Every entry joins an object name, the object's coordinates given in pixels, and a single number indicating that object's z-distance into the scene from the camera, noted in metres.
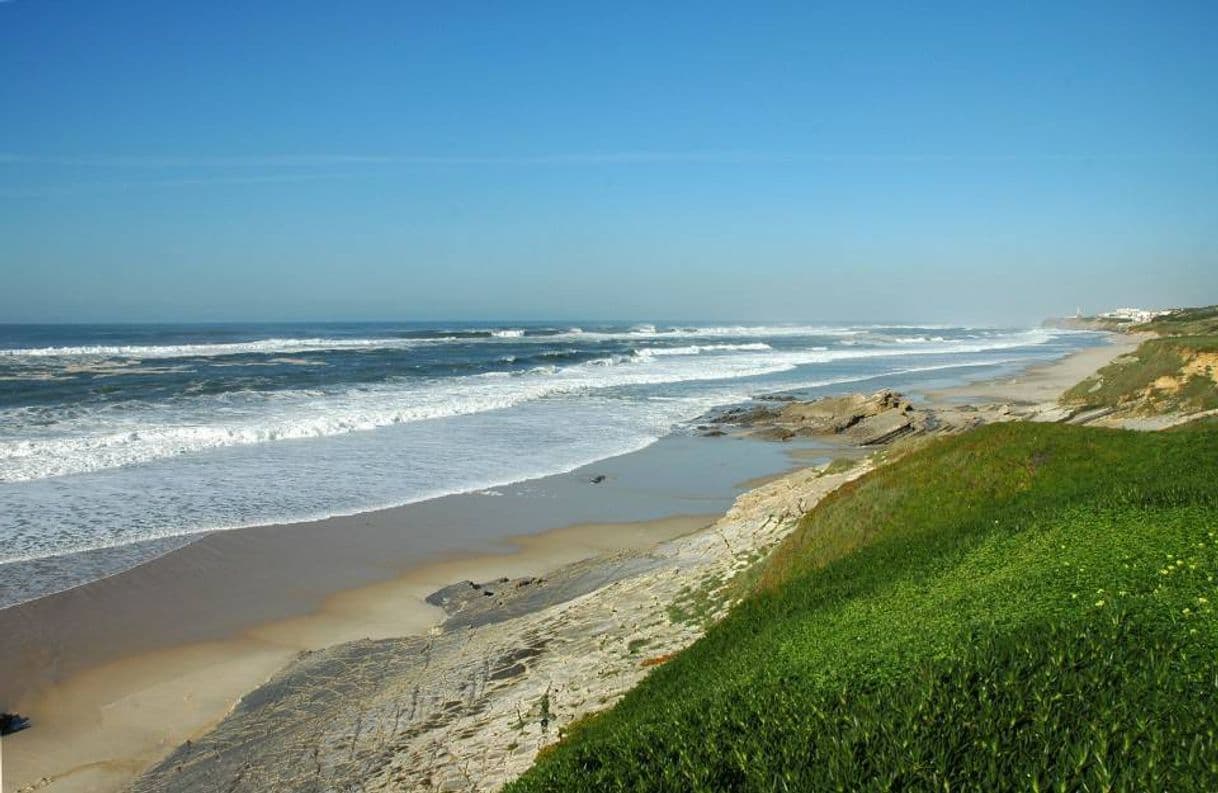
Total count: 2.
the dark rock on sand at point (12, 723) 10.64
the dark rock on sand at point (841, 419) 31.69
